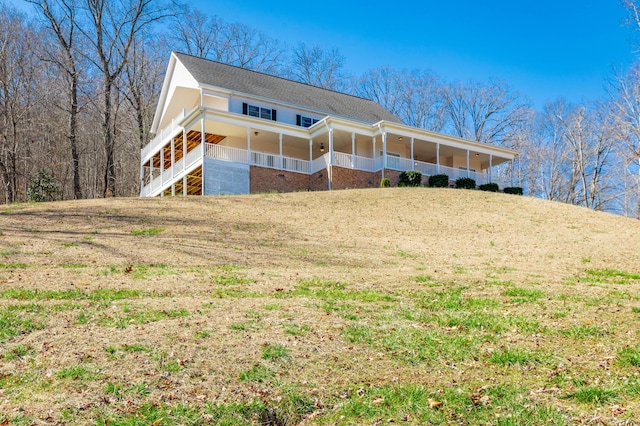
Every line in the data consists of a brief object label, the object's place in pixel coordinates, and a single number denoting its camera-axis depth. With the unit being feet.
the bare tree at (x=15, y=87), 90.12
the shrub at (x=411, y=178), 87.15
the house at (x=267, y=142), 81.56
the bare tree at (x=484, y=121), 143.33
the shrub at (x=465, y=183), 92.02
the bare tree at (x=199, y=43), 130.52
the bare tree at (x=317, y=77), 148.66
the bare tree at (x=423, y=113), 150.00
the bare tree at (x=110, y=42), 93.45
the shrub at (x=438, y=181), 89.66
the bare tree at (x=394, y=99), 150.30
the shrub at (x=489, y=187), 96.12
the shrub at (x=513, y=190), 96.17
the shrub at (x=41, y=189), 83.10
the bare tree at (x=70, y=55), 89.45
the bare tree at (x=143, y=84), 110.93
